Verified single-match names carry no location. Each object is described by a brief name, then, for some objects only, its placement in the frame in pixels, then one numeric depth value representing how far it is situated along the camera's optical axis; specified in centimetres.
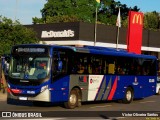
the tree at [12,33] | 3484
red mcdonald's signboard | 4672
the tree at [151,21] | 8319
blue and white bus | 2000
